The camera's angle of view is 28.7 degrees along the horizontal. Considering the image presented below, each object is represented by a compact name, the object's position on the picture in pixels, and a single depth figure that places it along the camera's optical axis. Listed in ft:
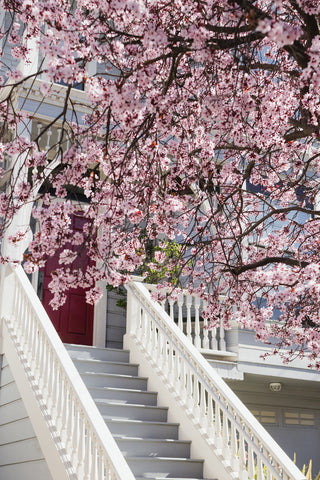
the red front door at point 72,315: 28.50
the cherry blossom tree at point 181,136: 10.85
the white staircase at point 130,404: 17.17
